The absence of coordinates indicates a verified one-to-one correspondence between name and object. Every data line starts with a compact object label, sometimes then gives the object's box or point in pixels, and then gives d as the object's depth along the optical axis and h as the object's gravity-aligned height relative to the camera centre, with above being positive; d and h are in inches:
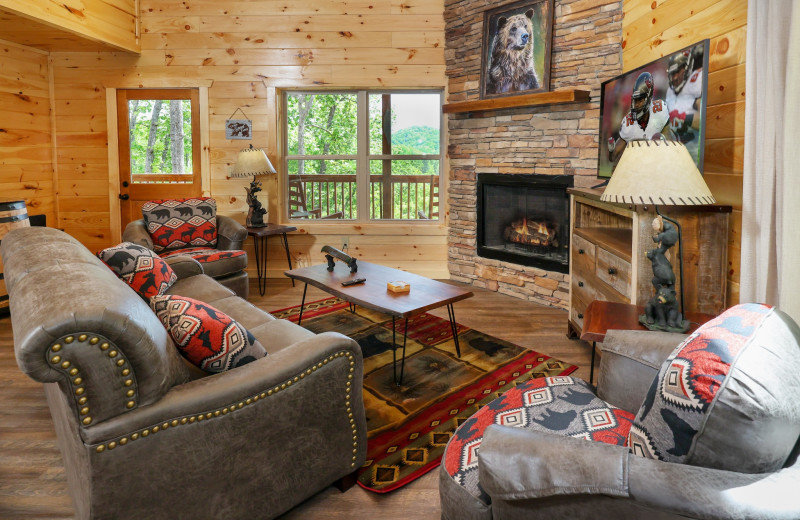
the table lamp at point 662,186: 73.7 +3.1
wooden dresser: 95.6 -9.5
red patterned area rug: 87.7 -37.3
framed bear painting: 172.9 +54.1
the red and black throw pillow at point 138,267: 97.9 -10.9
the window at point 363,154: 217.6 +22.8
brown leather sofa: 51.3 -22.5
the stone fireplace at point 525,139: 162.9 +24.1
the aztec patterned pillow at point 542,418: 56.8 -24.8
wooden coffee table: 112.0 -18.8
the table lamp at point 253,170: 197.8 +14.8
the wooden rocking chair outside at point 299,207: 223.8 +0.8
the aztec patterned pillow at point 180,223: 174.4 -4.4
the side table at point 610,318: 83.6 -18.5
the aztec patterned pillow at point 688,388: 40.8 -14.3
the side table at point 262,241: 195.3 -12.6
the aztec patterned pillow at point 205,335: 66.2 -15.9
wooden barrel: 133.8 -1.5
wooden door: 212.7 +25.5
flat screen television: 95.9 +21.8
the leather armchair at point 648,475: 37.8 -20.4
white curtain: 69.6 +6.9
